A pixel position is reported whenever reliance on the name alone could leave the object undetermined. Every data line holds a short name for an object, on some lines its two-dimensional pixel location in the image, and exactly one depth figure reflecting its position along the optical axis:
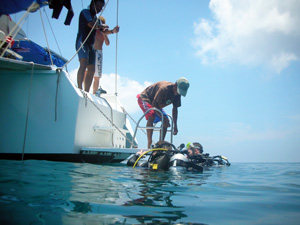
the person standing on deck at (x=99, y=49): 6.68
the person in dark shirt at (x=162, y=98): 5.97
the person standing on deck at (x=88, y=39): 5.66
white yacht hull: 5.04
